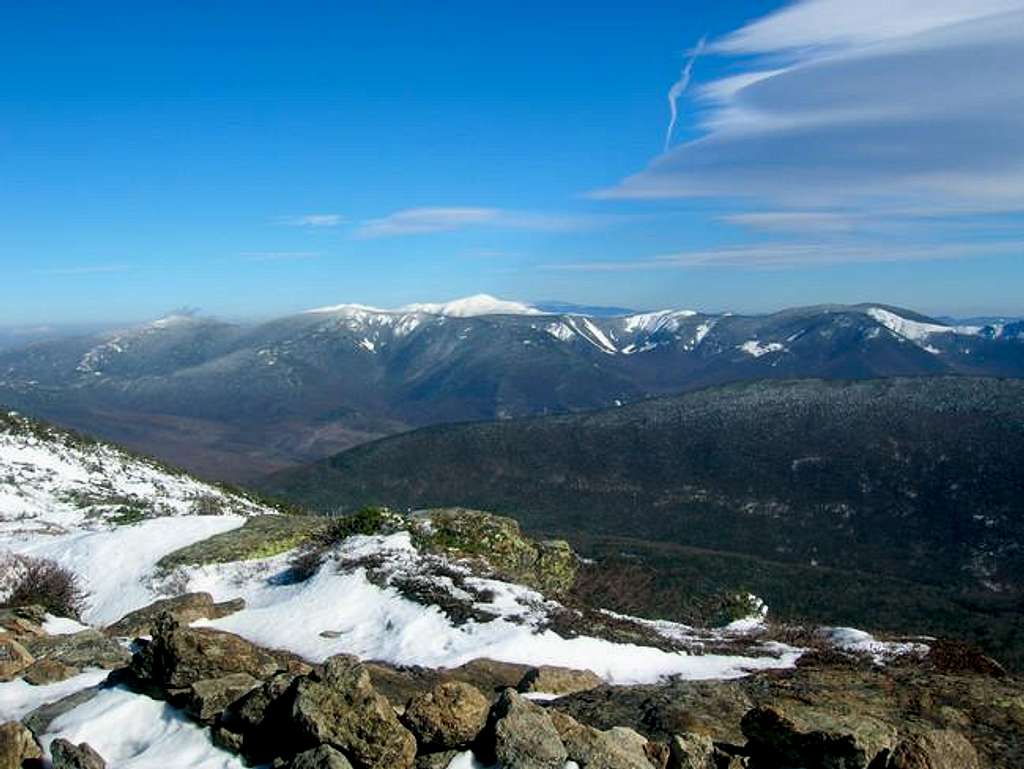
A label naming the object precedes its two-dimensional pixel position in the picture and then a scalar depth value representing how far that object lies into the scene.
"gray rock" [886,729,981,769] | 9.30
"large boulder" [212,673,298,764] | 10.20
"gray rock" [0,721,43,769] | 9.94
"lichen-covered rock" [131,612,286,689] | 11.57
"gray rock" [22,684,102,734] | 11.07
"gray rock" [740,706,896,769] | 9.54
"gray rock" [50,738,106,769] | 9.88
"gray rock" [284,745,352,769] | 9.21
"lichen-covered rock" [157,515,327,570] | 25.83
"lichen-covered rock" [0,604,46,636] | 17.53
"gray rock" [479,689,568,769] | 9.48
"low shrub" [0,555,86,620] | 21.88
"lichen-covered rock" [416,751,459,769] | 9.70
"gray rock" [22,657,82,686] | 13.23
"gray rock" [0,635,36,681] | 13.61
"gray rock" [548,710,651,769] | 9.63
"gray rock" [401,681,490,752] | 10.02
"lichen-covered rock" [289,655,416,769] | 9.63
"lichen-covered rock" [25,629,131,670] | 14.37
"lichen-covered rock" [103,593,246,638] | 19.81
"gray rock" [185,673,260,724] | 10.77
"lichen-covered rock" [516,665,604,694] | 14.84
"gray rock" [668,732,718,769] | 9.91
